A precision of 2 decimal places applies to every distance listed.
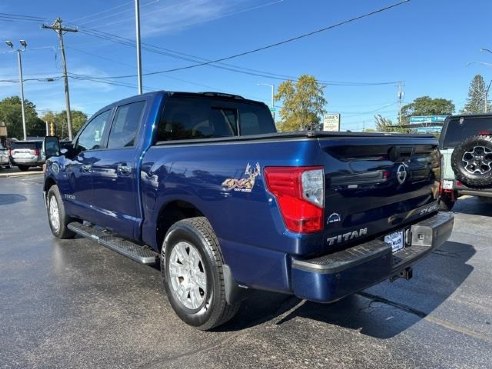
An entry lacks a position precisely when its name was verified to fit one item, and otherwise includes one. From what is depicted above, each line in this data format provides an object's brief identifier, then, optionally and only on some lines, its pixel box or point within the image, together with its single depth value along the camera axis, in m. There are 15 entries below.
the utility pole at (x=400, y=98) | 78.69
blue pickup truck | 2.78
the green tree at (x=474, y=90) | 102.88
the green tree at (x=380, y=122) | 49.00
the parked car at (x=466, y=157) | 7.39
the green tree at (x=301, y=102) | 45.00
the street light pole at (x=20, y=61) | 41.76
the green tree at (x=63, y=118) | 105.53
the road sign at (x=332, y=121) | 19.58
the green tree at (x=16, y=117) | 86.74
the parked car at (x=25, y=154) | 24.16
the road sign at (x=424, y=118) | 63.48
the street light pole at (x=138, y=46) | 17.02
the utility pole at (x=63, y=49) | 33.47
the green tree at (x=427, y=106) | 116.00
